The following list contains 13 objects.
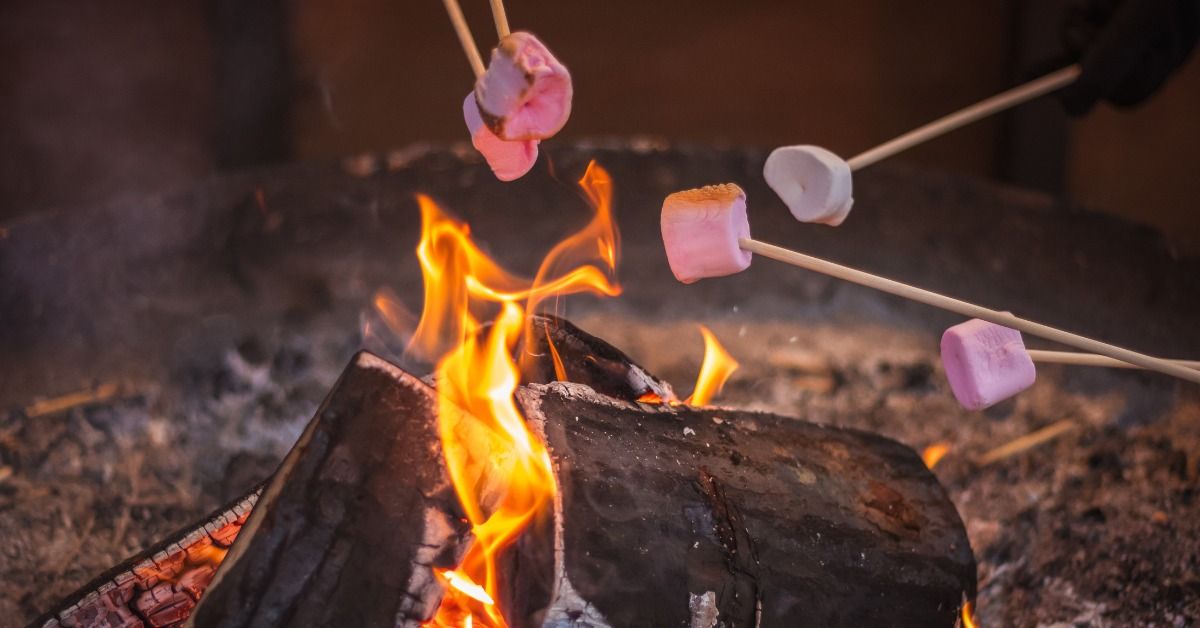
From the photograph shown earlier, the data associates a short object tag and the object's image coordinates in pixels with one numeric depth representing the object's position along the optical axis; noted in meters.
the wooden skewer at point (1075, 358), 0.90
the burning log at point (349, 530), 0.84
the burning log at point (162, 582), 0.88
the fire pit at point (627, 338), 1.01
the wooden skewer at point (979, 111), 0.94
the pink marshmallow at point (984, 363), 0.89
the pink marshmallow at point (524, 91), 0.84
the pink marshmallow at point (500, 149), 0.89
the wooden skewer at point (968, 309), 0.87
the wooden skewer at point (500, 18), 0.88
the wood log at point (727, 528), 0.83
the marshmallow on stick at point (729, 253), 0.88
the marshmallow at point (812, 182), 0.88
